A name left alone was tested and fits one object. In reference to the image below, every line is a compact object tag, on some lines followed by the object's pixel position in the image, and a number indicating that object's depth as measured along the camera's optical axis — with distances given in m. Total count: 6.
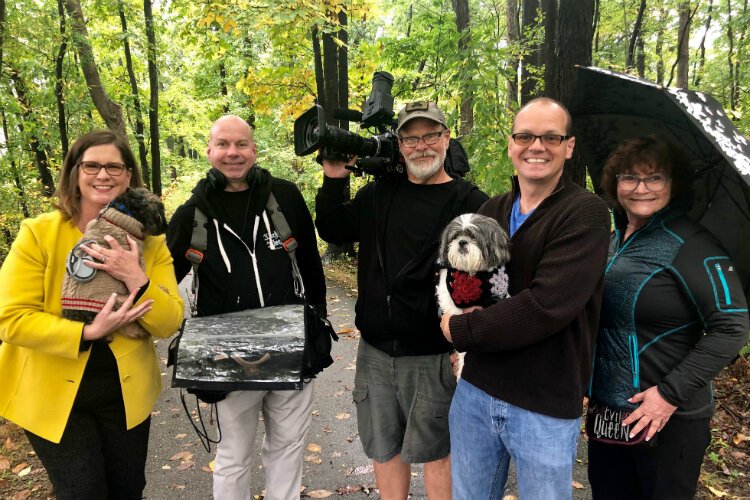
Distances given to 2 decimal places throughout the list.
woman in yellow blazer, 2.02
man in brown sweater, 1.74
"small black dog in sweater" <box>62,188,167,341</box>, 2.02
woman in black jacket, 1.85
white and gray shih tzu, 1.94
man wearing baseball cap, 2.49
